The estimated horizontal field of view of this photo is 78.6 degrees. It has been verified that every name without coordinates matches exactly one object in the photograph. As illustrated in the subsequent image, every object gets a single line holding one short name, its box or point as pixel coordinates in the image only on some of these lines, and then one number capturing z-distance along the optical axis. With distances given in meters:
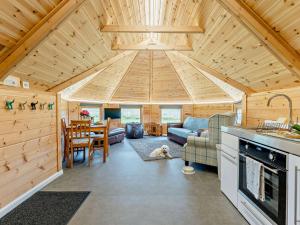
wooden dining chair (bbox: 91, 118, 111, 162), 4.43
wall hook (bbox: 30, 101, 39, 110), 2.76
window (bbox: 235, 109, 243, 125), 5.09
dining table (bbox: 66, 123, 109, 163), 4.36
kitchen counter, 1.36
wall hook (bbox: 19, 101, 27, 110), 2.53
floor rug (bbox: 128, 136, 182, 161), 5.03
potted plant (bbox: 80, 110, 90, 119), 4.96
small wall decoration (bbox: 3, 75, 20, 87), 2.35
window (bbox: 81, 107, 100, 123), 7.34
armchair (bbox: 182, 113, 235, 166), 3.45
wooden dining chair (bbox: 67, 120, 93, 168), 3.92
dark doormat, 2.12
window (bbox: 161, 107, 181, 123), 8.47
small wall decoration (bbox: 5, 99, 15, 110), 2.29
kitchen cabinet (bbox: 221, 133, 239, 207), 2.29
